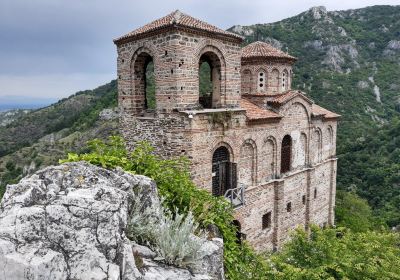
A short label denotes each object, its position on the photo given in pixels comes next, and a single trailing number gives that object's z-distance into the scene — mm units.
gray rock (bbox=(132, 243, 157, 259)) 5414
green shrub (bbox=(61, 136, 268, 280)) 7531
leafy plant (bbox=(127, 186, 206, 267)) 5449
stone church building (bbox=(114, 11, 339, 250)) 12156
